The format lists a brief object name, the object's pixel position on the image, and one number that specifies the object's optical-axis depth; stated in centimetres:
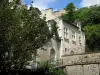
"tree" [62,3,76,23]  4421
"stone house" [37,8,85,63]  2368
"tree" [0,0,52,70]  1246
